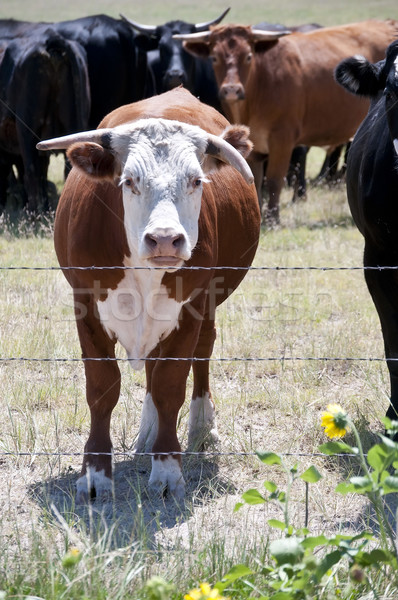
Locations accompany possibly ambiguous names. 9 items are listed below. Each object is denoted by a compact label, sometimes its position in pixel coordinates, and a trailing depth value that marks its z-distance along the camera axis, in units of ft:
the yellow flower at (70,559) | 17.30
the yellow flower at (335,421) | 18.90
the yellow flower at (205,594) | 16.72
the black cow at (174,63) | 74.54
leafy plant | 17.93
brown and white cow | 25.71
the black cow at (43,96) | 67.26
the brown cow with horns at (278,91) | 68.03
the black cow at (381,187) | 30.81
